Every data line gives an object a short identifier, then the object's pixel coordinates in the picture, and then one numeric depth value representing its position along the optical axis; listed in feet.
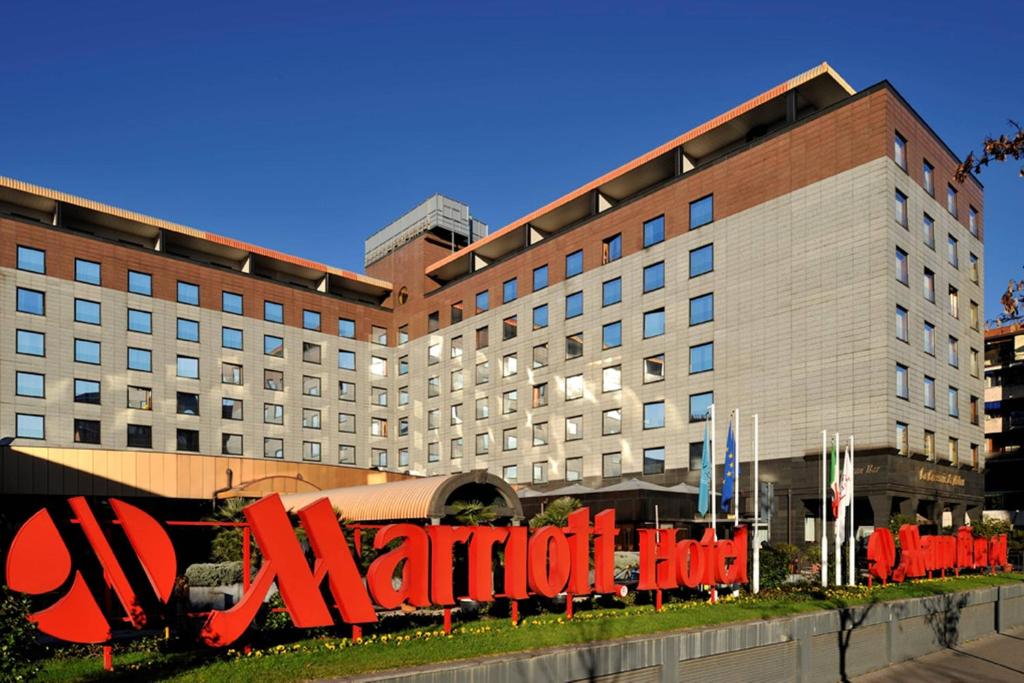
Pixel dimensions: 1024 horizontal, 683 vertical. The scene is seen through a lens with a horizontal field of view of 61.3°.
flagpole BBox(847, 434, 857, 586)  106.52
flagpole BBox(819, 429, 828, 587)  101.70
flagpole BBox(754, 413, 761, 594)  91.56
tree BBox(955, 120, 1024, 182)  40.55
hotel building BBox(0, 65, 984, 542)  153.48
